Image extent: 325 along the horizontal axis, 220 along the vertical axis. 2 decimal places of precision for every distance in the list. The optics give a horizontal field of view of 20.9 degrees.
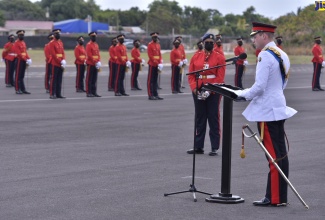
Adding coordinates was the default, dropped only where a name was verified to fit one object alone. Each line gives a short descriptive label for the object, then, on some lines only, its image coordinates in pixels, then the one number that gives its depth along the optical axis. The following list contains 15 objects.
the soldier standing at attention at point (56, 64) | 24.44
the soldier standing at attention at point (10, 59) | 29.44
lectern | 8.72
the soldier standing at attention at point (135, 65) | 29.95
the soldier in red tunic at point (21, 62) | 26.83
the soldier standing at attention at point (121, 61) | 27.20
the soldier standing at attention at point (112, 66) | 28.48
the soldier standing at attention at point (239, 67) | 32.12
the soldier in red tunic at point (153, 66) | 24.98
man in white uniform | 8.58
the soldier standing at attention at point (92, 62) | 26.09
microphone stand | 9.06
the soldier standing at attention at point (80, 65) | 28.06
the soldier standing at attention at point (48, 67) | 25.35
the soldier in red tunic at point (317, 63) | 30.77
